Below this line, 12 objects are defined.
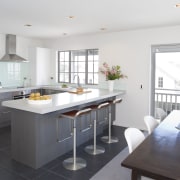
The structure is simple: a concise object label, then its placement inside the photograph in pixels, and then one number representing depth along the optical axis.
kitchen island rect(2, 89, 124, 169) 2.93
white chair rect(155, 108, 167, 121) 3.57
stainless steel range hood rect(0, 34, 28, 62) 5.45
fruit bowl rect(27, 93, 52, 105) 2.97
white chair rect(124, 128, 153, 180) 2.08
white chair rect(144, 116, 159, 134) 2.82
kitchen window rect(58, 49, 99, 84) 5.75
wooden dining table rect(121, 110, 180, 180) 1.46
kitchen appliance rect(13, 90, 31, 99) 5.20
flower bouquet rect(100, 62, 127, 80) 5.00
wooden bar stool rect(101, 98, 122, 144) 4.10
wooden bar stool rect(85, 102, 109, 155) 3.60
